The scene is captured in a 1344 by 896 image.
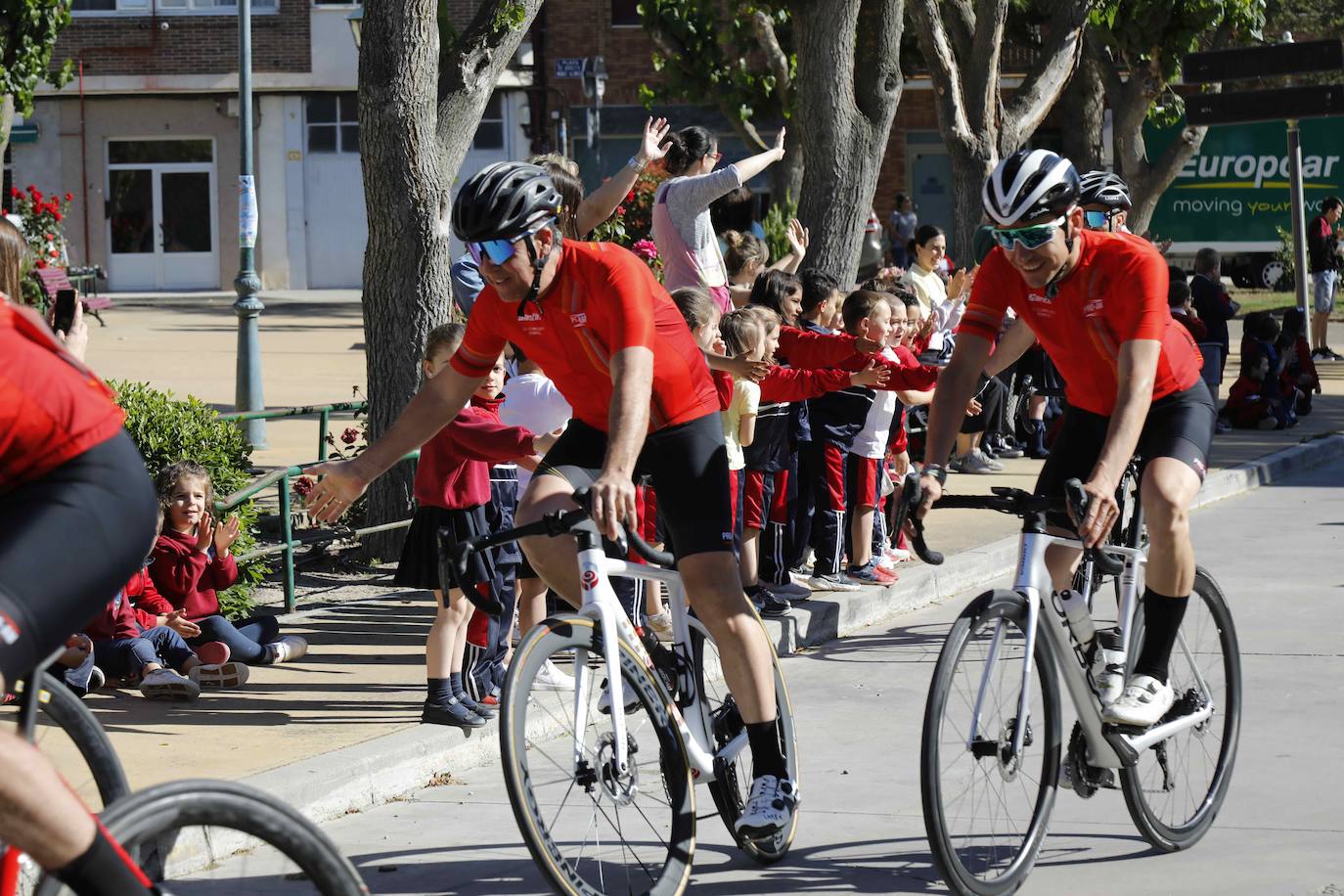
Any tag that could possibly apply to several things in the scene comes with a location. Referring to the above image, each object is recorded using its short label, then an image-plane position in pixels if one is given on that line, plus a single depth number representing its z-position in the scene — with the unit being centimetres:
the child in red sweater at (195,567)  1412
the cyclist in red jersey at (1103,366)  981
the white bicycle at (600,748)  858
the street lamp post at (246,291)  2936
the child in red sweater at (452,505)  1259
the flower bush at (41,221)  4260
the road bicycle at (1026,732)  896
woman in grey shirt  1867
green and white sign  6660
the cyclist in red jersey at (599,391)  931
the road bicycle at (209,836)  613
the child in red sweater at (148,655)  1324
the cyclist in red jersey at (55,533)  554
